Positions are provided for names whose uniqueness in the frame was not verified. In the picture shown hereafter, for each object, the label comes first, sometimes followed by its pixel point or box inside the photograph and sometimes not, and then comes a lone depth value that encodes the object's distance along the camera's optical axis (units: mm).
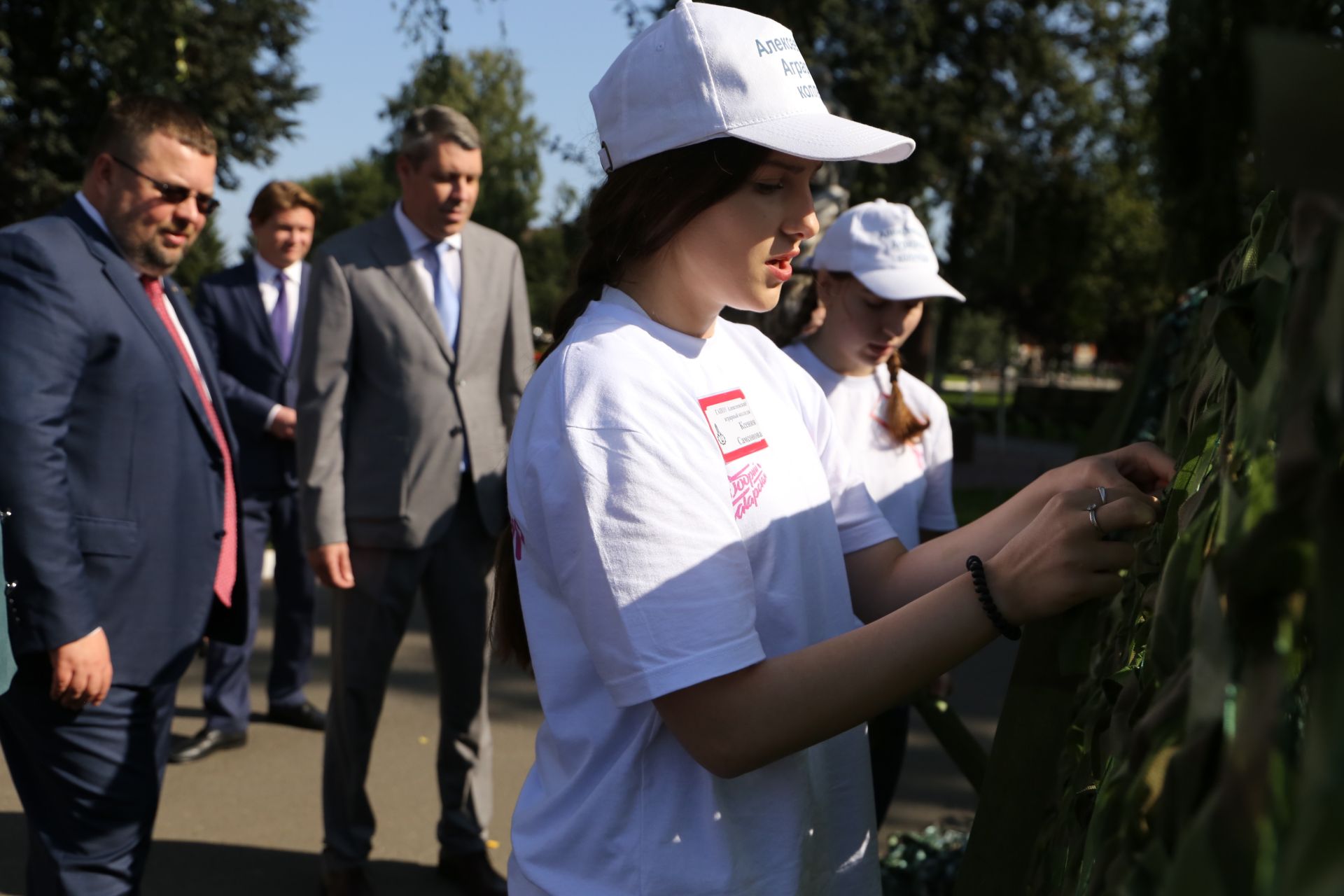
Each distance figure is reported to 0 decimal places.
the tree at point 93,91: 19000
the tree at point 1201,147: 10211
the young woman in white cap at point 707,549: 1406
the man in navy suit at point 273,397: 5875
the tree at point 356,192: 64688
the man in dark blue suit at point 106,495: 2873
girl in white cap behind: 3561
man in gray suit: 4172
